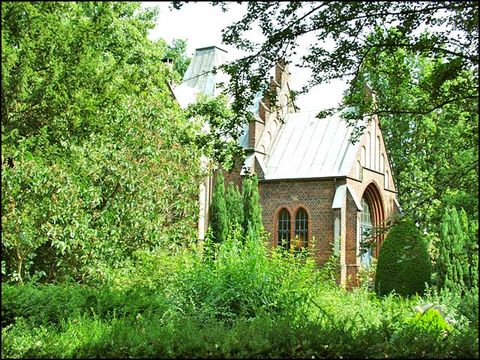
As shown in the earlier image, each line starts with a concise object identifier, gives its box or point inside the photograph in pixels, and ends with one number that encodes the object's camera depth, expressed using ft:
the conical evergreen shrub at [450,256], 53.82
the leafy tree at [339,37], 21.76
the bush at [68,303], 26.35
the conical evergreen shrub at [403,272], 54.44
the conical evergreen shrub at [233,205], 77.97
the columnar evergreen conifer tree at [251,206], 78.19
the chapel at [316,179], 81.30
